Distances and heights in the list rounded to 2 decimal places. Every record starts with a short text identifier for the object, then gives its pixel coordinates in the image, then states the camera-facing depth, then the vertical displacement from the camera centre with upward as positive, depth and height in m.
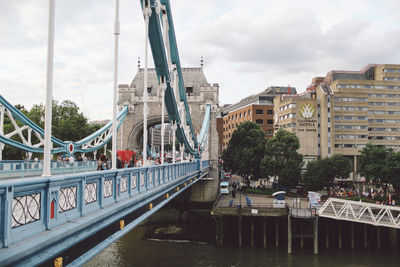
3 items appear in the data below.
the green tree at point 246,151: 40.50 -0.01
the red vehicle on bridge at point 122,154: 20.35 -0.21
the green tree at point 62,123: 34.00 +2.90
